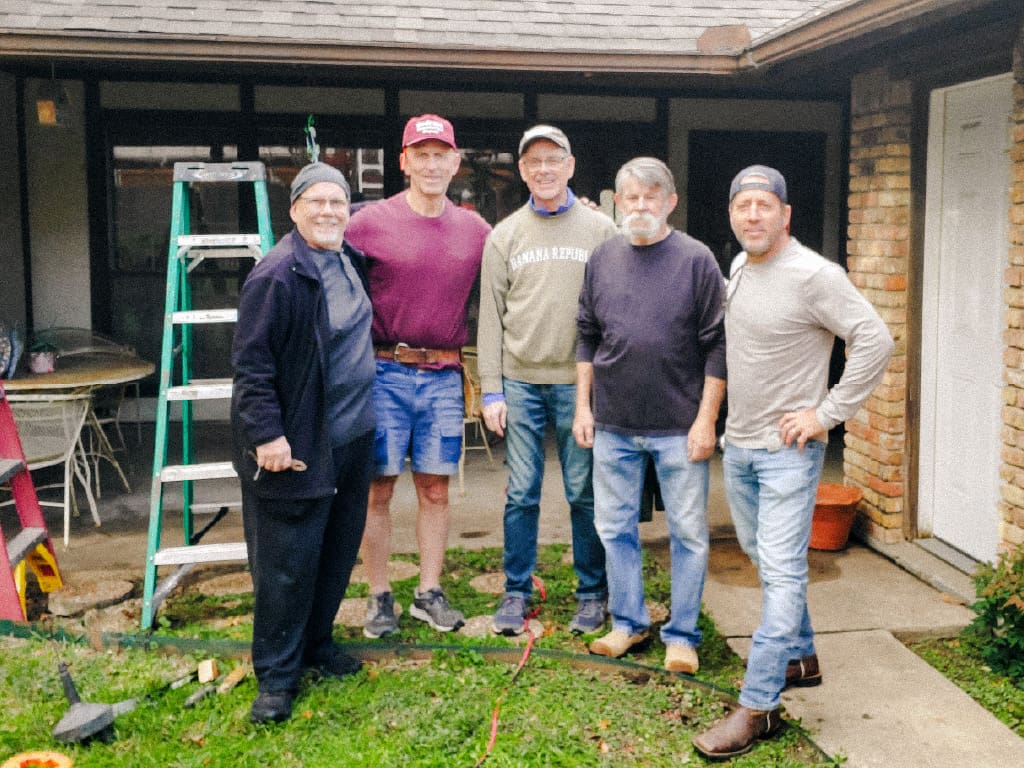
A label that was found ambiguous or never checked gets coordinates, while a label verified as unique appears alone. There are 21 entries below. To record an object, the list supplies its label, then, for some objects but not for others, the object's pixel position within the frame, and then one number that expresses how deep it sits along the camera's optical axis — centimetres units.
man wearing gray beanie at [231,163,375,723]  338
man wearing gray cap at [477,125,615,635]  404
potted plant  641
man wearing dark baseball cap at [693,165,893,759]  322
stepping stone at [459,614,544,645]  425
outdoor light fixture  720
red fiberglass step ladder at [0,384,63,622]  428
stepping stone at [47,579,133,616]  462
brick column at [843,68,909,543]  533
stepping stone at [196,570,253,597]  485
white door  482
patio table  592
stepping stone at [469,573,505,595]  488
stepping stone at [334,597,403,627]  448
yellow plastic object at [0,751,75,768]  321
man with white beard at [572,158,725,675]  370
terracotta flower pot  533
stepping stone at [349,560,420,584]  505
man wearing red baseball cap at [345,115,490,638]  403
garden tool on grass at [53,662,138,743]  340
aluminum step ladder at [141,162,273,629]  434
